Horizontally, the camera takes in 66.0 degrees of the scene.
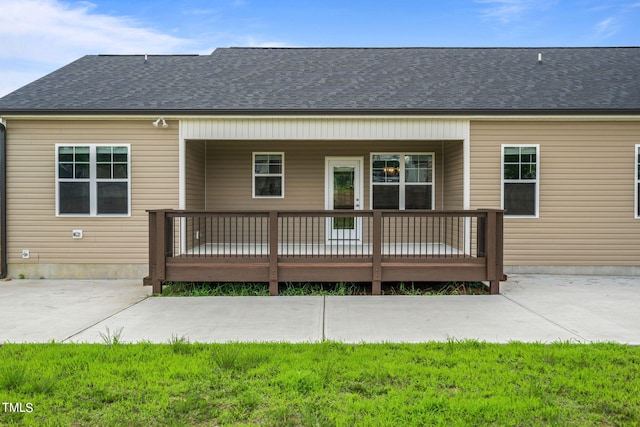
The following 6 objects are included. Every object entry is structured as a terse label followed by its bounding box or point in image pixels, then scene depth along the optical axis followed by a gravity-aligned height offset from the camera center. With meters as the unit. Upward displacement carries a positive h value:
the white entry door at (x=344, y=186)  10.72 +0.45
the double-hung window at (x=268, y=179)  10.72 +0.59
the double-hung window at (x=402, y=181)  10.65 +0.56
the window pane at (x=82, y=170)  8.94 +0.64
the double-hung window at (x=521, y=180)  9.06 +0.51
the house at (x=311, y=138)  8.84 +0.88
